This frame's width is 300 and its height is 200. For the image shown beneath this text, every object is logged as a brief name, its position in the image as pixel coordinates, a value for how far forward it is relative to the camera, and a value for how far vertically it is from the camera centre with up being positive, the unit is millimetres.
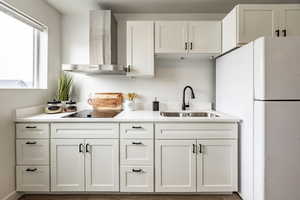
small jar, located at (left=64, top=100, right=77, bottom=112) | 2943 -102
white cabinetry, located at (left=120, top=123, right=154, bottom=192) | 2271 -599
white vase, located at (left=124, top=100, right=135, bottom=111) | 3070 -84
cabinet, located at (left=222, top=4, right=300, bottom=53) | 2250 +799
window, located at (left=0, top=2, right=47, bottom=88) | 2219 +562
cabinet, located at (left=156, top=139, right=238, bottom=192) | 2266 -682
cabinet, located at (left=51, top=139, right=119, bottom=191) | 2270 -675
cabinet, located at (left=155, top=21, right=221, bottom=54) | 2746 +779
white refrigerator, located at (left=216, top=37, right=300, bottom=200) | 1806 -148
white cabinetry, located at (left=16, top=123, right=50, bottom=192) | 2260 -566
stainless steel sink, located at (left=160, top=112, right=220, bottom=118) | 2977 -202
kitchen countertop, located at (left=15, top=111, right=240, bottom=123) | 2238 -205
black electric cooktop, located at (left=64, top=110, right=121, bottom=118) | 2446 -179
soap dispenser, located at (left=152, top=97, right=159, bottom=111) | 3104 -84
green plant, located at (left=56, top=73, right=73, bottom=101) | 3002 +153
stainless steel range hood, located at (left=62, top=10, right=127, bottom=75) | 2750 +764
